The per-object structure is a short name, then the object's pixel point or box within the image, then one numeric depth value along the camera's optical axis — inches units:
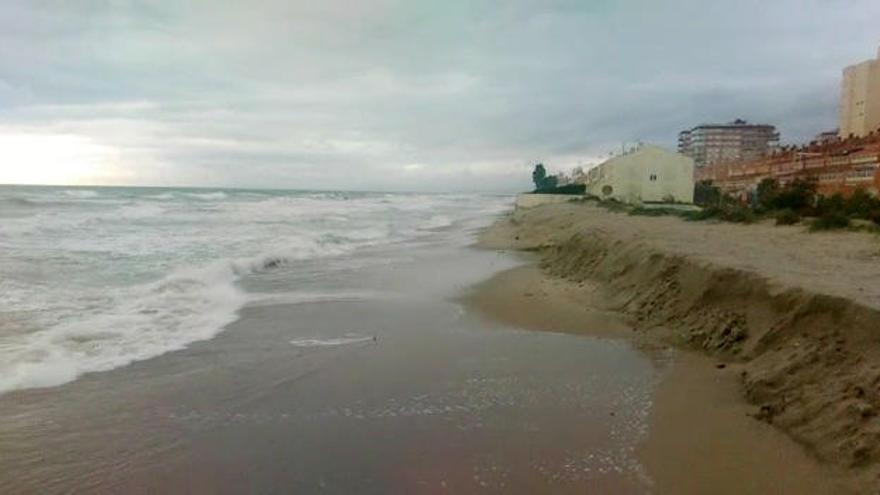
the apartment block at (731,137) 4616.1
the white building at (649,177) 1892.2
